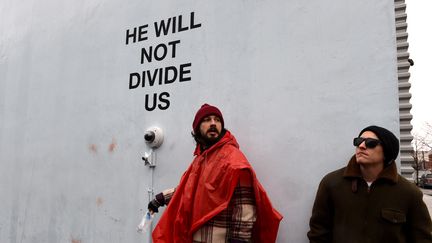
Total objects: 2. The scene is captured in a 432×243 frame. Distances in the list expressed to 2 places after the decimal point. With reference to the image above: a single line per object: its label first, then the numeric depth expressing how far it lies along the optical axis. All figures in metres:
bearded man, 1.88
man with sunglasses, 1.66
